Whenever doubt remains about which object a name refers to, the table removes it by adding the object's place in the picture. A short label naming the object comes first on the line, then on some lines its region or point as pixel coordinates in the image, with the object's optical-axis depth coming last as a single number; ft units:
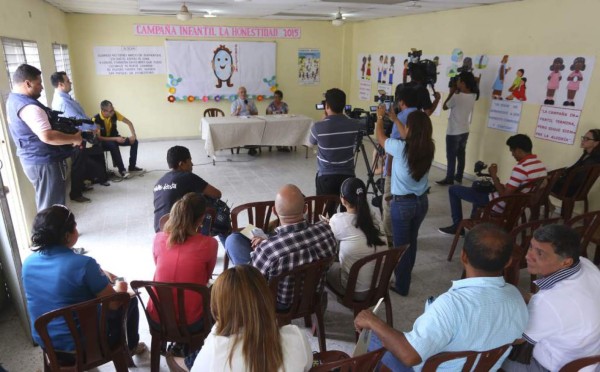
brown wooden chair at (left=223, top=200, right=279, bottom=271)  8.53
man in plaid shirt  6.07
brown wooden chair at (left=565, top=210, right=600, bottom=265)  8.26
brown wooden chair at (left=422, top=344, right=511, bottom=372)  4.19
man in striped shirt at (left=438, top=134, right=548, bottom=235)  10.61
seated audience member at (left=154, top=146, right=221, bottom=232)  8.60
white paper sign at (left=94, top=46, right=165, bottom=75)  22.84
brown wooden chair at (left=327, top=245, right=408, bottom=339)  6.66
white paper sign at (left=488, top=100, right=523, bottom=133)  15.97
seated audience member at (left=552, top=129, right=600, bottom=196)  11.53
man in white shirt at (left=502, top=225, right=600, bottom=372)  4.64
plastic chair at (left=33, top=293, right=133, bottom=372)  5.04
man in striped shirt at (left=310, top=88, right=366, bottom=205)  9.76
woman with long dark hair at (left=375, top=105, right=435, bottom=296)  7.92
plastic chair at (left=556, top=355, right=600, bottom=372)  4.41
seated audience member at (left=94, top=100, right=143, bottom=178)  17.74
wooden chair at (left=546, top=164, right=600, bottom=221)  11.19
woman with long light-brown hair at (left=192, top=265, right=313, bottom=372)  3.71
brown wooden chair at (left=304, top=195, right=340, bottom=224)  9.19
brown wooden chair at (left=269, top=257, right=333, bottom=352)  6.09
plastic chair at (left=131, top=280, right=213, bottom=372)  5.55
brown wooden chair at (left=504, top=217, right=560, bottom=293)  7.94
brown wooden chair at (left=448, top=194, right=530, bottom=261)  9.78
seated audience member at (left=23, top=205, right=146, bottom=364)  5.34
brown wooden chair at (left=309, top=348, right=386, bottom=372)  4.07
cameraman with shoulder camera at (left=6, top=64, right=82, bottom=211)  9.52
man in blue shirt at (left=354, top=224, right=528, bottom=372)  4.28
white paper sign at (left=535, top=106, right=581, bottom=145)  13.84
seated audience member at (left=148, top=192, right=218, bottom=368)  6.13
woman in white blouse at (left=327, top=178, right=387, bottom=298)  7.23
